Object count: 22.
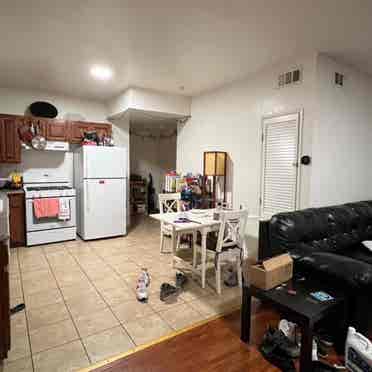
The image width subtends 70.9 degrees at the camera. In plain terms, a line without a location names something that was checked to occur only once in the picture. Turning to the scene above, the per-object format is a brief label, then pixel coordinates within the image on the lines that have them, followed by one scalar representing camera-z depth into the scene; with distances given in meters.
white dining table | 2.80
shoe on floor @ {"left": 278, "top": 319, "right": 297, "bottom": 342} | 1.97
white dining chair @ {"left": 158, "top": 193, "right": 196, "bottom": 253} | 4.02
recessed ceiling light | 3.60
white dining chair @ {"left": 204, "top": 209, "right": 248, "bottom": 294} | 2.76
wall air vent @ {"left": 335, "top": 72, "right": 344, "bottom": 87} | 3.28
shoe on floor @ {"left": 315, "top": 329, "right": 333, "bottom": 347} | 1.99
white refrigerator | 4.55
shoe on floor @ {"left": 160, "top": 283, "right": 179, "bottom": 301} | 2.70
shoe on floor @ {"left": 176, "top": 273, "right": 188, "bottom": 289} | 2.98
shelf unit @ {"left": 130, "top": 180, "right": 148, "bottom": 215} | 7.45
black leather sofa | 1.86
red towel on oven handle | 4.23
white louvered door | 3.31
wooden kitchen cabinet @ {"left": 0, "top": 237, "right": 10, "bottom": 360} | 1.71
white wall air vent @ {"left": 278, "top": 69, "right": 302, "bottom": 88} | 3.23
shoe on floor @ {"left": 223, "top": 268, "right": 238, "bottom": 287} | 3.03
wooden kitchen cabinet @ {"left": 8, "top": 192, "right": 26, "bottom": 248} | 4.20
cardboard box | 1.88
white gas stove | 4.27
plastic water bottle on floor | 2.65
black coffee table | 1.59
